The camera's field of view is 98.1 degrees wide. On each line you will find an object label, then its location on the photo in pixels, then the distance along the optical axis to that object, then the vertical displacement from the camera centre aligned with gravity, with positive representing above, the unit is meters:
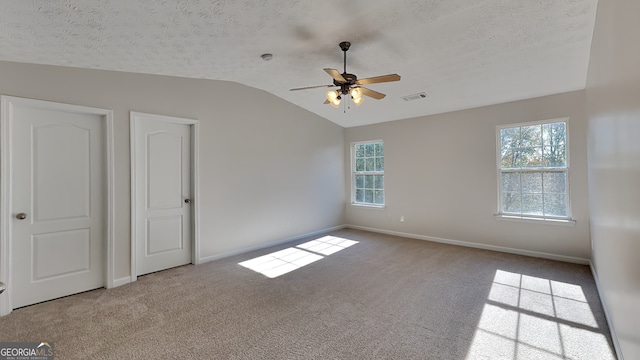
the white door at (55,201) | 2.78 -0.16
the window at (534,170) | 4.08 +0.15
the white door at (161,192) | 3.61 -0.11
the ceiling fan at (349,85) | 2.83 +1.04
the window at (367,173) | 6.18 +0.20
